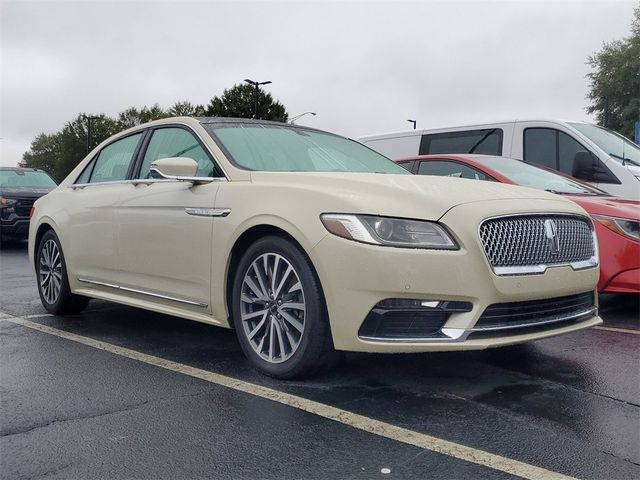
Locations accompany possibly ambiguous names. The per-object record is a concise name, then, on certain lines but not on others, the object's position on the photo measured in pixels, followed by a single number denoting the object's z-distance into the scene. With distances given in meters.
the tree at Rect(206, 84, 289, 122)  58.66
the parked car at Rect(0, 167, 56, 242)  13.39
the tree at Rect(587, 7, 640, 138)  38.72
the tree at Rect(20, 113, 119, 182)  82.19
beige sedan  3.25
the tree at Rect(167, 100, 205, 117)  76.25
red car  5.30
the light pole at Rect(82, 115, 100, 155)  79.09
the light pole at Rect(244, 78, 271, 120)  40.67
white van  7.09
